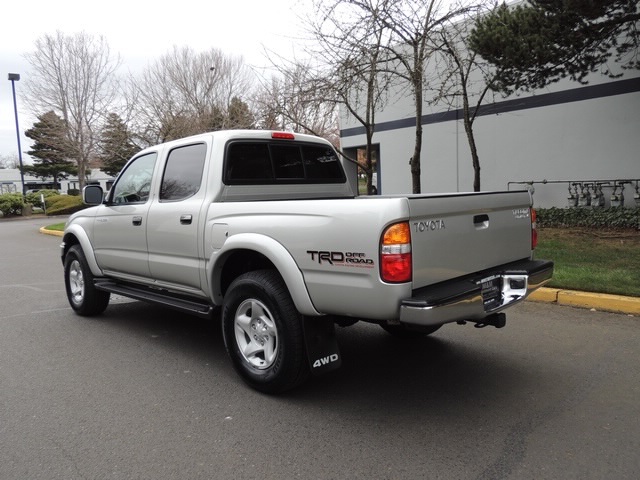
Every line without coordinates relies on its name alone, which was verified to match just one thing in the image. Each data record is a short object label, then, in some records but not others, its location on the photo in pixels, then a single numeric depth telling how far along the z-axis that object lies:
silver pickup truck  3.05
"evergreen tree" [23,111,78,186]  28.17
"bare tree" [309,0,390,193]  9.52
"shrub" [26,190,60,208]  32.88
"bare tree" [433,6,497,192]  10.28
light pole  29.64
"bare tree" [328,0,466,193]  9.39
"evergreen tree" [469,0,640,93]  8.59
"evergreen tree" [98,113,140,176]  24.06
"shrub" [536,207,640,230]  10.64
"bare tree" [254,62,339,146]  10.32
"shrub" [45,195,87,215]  29.72
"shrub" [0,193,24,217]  30.04
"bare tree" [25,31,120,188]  25.69
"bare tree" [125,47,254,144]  21.59
